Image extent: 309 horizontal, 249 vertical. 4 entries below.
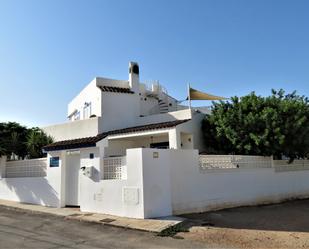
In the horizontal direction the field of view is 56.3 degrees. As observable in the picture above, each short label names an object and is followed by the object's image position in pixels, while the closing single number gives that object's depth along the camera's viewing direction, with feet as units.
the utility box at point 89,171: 37.29
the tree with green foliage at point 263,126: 47.83
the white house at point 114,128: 39.01
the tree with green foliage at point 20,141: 54.03
